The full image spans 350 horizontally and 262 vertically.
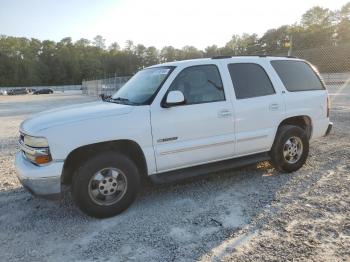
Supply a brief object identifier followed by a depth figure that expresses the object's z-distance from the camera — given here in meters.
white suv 4.18
